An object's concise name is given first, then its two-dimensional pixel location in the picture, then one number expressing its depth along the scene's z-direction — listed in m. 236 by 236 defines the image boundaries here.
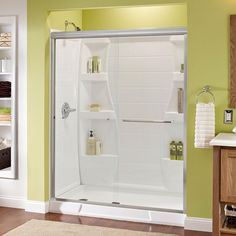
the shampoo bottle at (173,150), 4.67
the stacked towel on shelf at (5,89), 4.71
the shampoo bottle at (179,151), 4.64
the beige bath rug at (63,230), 3.84
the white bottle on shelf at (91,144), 4.93
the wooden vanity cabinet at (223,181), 3.35
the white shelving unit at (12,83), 4.56
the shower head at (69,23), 4.89
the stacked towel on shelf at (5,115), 4.73
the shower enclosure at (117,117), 4.60
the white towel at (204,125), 3.78
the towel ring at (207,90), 3.93
